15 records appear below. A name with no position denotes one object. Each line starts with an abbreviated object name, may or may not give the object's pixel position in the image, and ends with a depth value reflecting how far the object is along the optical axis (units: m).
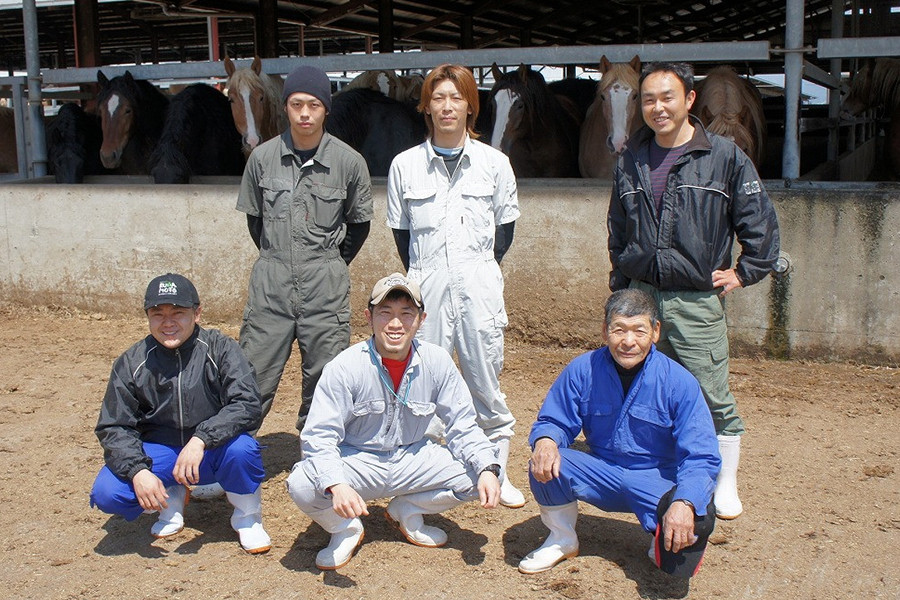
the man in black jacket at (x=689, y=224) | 2.74
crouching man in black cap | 2.63
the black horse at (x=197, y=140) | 6.98
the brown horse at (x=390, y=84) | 8.57
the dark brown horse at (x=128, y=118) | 7.33
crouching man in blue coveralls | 2.50
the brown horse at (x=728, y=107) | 5.52
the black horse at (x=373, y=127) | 7.20
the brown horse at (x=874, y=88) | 8.12
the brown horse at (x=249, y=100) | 6.52
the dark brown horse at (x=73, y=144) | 7.68
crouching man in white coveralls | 2.59
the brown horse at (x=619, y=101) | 5.76
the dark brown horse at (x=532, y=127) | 6.37
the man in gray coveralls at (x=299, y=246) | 3.09
